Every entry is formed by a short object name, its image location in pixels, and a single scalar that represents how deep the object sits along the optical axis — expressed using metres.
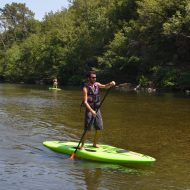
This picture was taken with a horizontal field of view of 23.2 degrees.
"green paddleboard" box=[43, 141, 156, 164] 11.34
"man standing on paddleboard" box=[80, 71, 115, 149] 12.23
